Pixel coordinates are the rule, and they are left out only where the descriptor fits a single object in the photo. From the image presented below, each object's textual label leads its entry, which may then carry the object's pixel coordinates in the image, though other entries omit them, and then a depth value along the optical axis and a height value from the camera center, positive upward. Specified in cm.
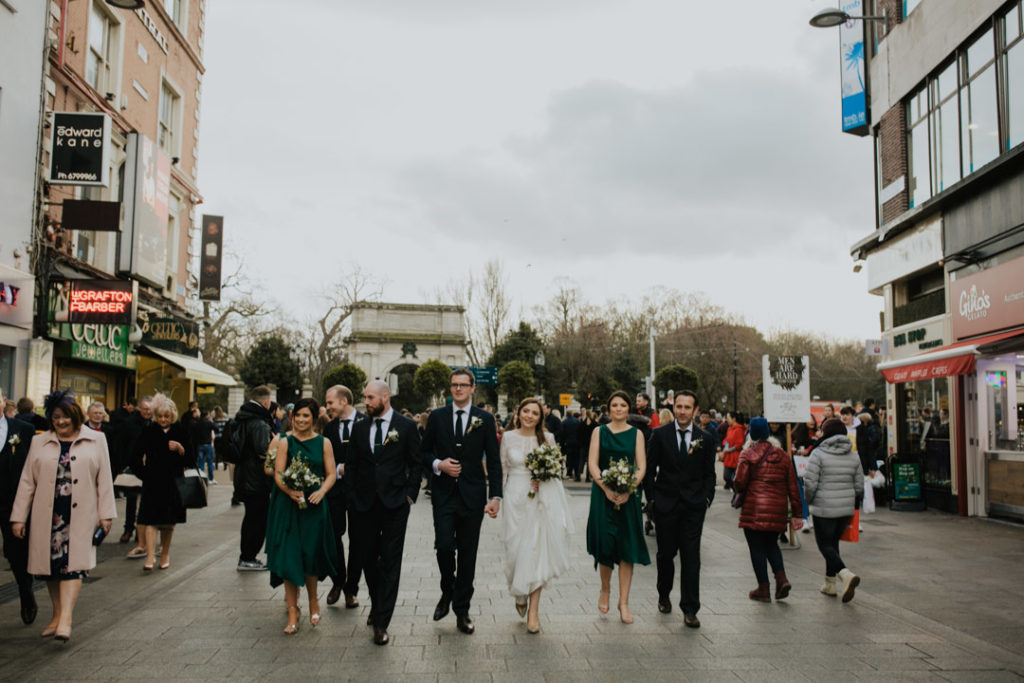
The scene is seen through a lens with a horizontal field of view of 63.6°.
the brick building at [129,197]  1556 +484
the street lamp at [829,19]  1608 +770
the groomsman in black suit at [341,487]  732 -75
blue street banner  2059 +859
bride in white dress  655 -92
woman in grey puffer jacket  805 -71
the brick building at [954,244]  1394 +331
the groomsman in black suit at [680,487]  700 -65
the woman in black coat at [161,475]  912 -76
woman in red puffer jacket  771 -86
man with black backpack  921 -65
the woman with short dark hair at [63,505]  603 -73
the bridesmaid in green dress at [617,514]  681 -86
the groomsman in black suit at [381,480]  635 -56
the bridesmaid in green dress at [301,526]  650 -95
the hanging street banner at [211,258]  2631 +477
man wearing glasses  653 -58
